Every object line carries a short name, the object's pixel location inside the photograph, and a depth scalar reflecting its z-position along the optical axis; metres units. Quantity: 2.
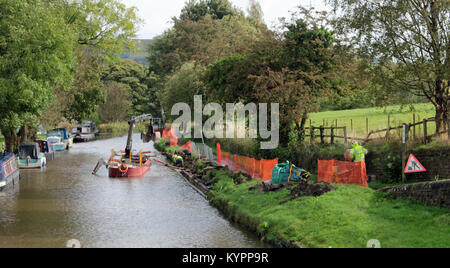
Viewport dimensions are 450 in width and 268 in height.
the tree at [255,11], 91.06
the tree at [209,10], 90.42
